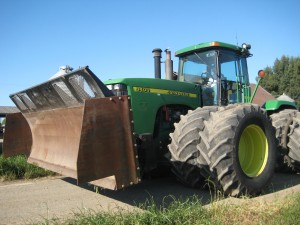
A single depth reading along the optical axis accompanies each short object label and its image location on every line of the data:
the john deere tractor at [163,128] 3.90
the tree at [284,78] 35.97
